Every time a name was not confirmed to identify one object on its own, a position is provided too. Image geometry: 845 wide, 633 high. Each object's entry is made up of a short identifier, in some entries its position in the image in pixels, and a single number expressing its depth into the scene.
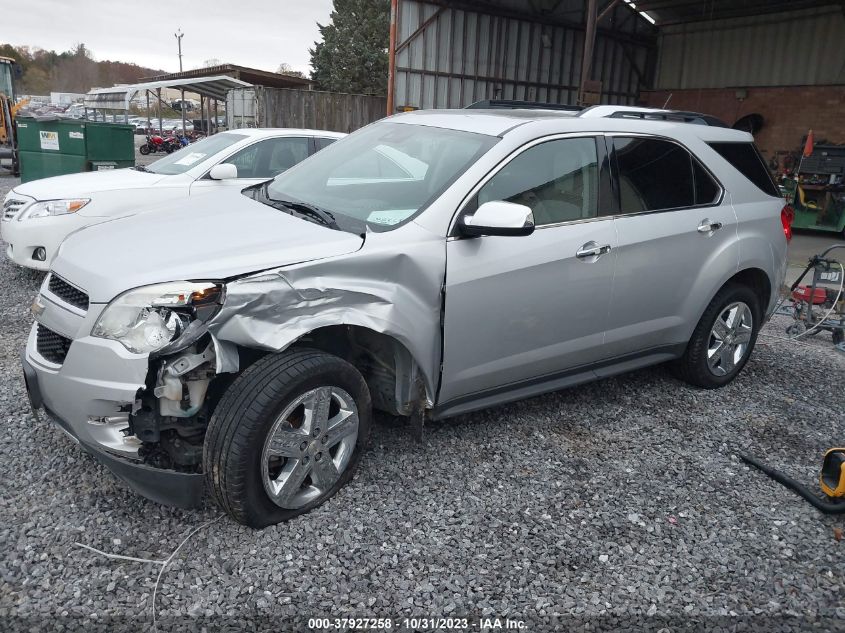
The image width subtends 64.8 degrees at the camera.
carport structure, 17.98
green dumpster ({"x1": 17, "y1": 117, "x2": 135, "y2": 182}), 11.20
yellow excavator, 16.28
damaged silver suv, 2.59
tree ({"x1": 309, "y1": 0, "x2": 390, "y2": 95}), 34.66
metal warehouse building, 15.14
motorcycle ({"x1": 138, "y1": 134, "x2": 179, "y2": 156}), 25.34
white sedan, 5.99
